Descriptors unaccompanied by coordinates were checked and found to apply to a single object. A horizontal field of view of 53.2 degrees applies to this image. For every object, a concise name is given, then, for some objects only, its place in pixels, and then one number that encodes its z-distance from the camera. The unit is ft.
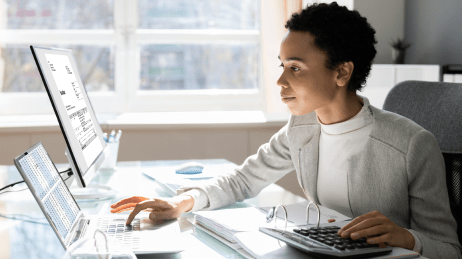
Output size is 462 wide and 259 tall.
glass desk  2.68
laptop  2.46
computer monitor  3.19
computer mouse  5.15
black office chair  3.50
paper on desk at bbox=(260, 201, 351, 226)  2.98
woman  3.10
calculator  2.18
